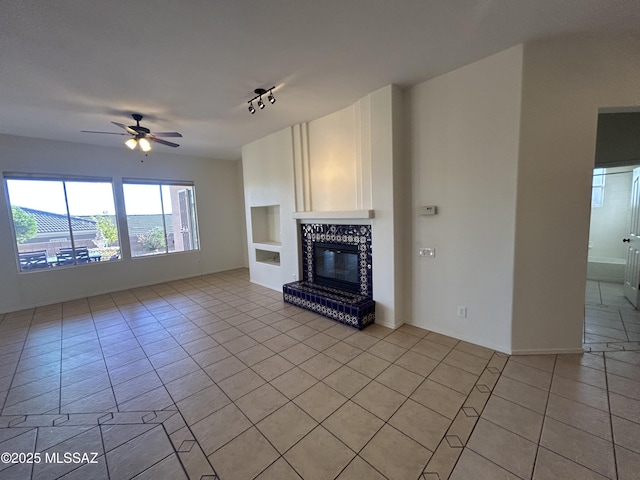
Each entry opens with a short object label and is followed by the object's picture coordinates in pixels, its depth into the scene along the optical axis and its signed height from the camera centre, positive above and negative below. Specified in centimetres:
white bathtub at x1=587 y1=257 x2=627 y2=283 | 472 -121
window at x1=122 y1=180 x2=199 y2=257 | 573 +10
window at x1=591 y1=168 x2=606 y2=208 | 523 +26
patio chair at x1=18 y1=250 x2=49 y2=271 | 464 -61
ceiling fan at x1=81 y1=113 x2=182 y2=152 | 354 +116
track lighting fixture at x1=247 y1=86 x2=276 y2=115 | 306 +146
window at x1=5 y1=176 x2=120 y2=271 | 461 +7
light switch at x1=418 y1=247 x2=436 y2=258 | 315 -51
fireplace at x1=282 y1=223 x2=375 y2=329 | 351 -98
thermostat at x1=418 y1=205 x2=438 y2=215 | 307 +1
